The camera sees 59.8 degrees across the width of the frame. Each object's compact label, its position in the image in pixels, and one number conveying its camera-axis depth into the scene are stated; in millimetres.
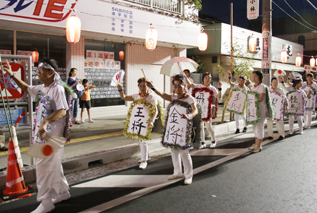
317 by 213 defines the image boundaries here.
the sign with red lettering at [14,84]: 5145
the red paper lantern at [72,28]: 9312
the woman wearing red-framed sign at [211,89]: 7738
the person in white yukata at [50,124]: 3756
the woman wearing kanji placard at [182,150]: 4855
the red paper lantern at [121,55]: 13516
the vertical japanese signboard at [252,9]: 12664
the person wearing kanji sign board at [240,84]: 8788
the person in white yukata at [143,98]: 5707
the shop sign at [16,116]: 5109
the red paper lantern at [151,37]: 11652
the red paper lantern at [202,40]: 13414
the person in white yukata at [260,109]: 7195
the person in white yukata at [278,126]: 8823
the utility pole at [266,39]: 11191
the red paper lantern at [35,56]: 10554
